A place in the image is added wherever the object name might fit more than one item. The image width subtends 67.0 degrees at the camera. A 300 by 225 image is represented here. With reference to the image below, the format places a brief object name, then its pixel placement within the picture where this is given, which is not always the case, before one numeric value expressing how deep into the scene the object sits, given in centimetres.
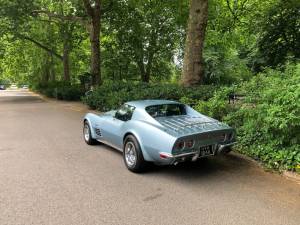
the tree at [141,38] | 1623
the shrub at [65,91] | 1632
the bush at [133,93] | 698
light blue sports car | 370
